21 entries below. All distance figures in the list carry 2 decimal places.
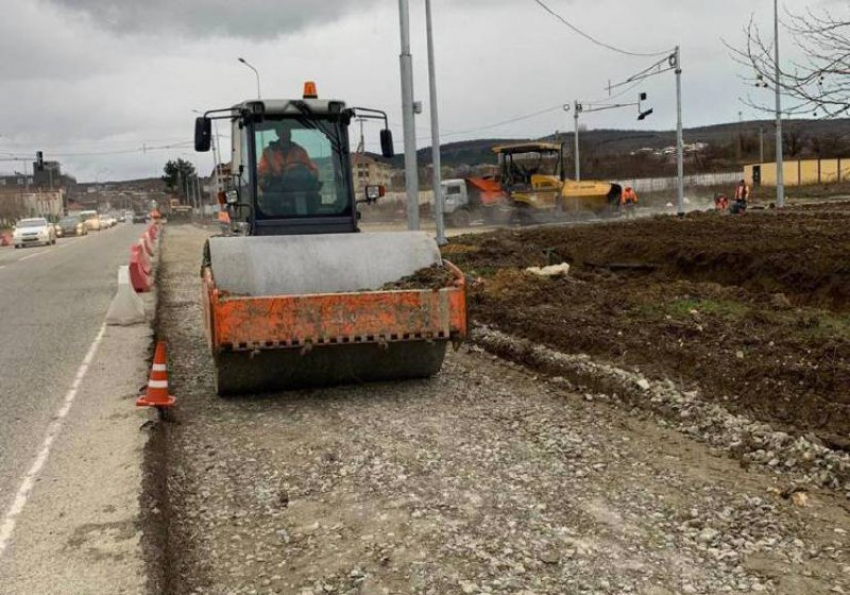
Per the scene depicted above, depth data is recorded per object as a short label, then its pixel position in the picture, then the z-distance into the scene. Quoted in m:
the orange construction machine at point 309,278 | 6.85
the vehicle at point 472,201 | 34.00
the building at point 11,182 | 125.44
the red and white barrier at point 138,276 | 15.13
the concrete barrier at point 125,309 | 12.10
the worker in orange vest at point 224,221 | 12.47
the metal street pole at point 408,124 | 15.94
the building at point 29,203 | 105.56
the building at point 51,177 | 93.01
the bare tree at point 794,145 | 63.33
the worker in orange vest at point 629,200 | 35.30
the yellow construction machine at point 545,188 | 32.66
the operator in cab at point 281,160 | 9.21
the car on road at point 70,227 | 56.47
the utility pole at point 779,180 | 29.42
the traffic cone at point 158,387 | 7.13
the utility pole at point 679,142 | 30.47
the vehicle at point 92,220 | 71.00
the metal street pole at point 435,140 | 20.06
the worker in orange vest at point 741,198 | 28.46
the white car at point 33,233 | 38.19
